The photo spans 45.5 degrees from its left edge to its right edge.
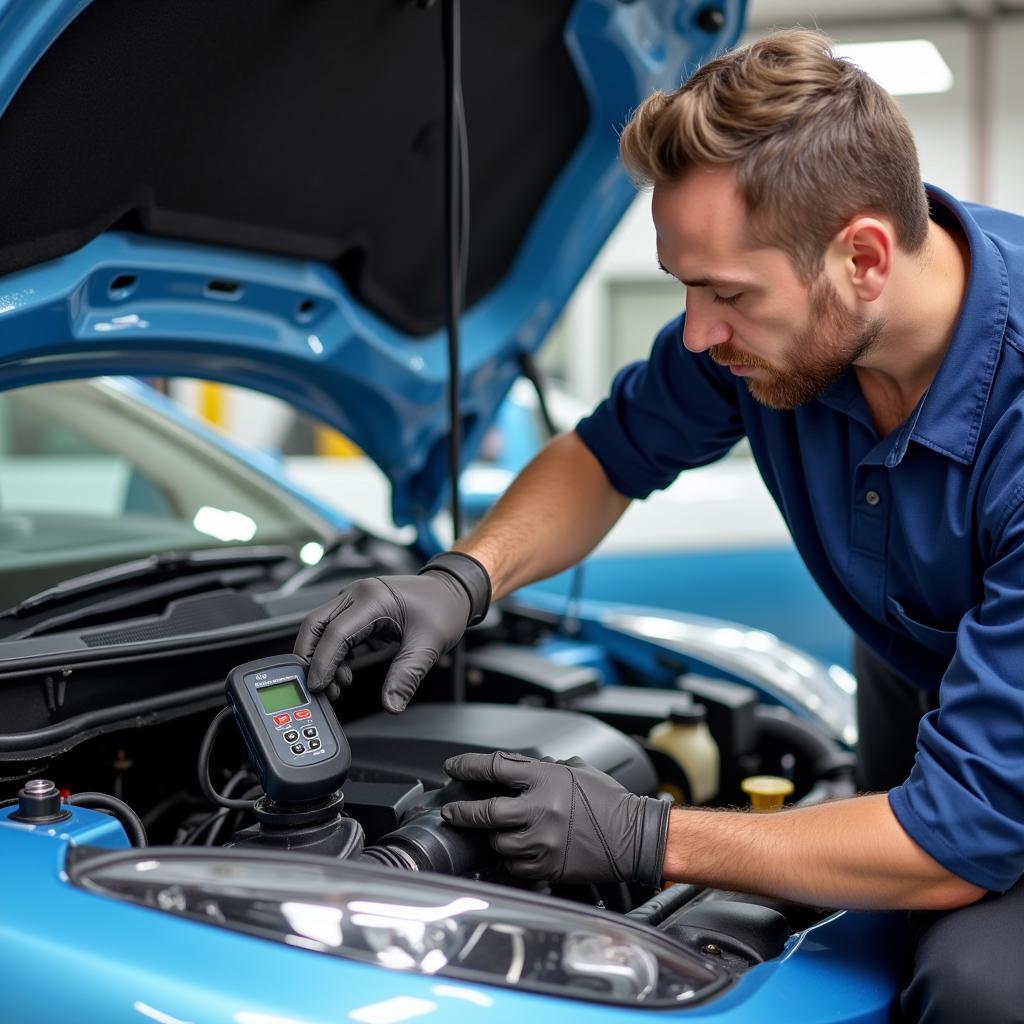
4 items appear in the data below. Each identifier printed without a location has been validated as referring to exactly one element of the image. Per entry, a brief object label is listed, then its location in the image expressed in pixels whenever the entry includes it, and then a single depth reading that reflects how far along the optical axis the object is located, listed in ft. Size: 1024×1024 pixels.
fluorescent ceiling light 22.58
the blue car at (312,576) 3.08
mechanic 3.53
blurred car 14.33
